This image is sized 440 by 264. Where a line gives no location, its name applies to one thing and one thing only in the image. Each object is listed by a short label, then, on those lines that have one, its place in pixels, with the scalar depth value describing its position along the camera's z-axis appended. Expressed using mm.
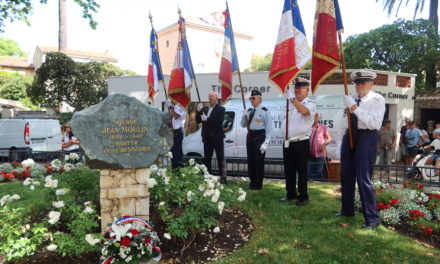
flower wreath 3459
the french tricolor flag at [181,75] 7016
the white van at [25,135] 13383
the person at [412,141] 12031
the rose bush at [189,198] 3869
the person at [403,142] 12841
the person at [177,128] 7367
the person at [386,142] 11859
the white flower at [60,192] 4172
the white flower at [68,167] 4937
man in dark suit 6738
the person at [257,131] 6410
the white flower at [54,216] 3592
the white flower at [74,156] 4992
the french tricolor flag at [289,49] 5227
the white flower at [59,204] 3856
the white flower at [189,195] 4043
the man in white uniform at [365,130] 4176
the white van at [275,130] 9148
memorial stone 3977
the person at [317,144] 7785
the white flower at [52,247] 3327
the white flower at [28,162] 4827
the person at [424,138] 13306
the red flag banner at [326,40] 4652
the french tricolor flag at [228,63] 6910
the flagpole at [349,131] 4367
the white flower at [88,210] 3775
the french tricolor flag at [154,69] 7742
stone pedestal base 3994
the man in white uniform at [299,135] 5207
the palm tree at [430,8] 21141
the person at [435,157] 8797
